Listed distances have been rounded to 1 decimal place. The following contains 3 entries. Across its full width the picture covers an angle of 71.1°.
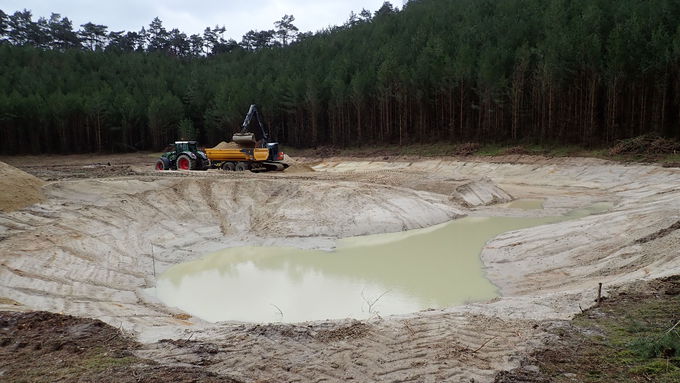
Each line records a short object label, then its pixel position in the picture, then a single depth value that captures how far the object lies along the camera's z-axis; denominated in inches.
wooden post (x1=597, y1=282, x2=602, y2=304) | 319.1
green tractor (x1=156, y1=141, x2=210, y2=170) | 1218.0
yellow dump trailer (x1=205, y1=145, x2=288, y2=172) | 1168.8
